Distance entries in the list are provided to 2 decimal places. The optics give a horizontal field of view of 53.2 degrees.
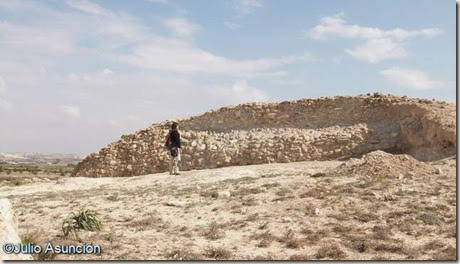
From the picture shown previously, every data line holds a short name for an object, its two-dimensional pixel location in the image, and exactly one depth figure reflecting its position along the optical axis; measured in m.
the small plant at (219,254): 5.95
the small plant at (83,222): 7.25
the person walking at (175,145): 14.46
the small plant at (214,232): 6.83
